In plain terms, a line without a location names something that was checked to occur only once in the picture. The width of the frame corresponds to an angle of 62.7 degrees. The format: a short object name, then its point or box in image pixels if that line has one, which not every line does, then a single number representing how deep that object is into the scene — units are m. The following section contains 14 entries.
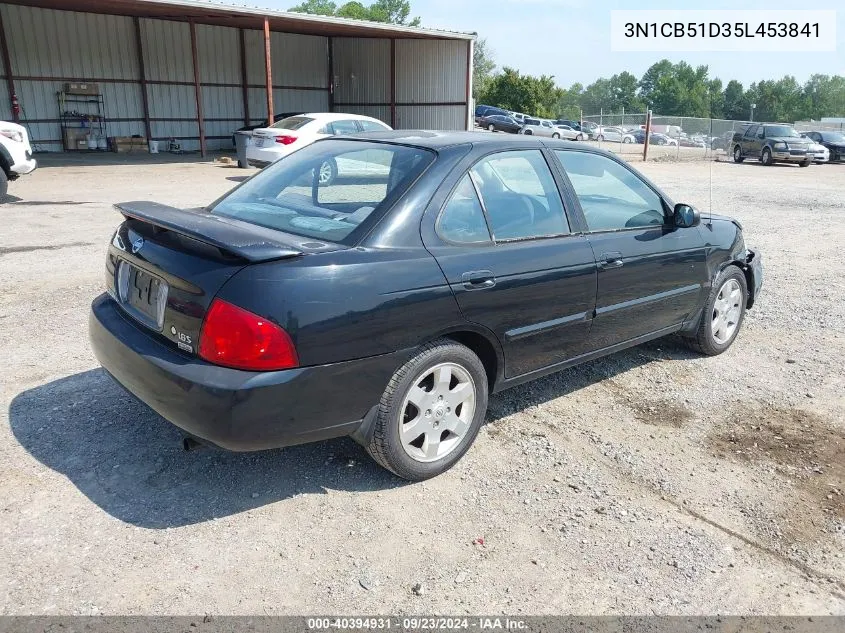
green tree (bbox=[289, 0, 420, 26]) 96.69
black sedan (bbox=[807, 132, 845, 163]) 30.53
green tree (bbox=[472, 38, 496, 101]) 89.88
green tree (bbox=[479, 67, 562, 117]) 57.03
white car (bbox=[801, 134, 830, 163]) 28.04
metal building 22.59
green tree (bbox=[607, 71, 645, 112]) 143.50
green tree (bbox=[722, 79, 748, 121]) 112.38
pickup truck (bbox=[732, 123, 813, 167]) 27.28
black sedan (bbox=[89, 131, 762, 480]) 2.79
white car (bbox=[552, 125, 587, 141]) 43.46
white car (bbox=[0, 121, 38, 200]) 10.81
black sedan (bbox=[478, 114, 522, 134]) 40.50
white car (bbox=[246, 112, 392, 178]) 15.77
